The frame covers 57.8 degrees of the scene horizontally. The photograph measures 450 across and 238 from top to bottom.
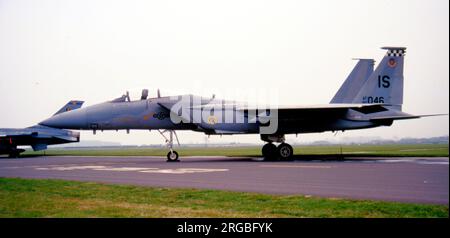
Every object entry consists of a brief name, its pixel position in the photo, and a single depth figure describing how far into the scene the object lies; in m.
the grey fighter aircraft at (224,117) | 20.16
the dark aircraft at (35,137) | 34.36
